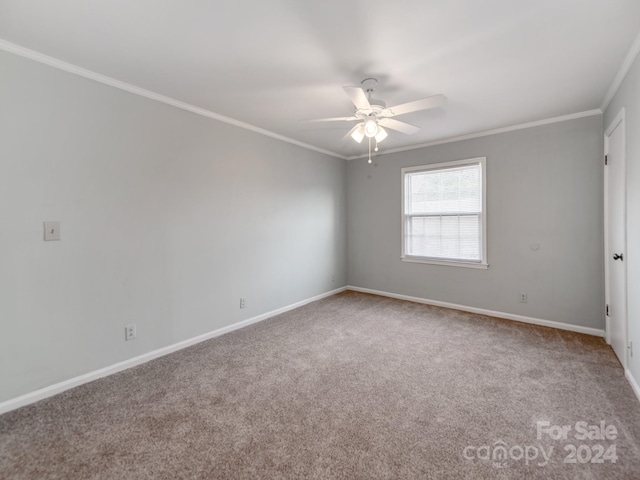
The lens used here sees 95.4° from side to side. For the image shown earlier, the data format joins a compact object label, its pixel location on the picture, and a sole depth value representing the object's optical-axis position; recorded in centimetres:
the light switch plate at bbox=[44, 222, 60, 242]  217
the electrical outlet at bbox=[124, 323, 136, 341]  261
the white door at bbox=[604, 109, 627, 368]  244
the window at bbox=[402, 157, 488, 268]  405
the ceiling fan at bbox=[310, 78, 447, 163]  216
